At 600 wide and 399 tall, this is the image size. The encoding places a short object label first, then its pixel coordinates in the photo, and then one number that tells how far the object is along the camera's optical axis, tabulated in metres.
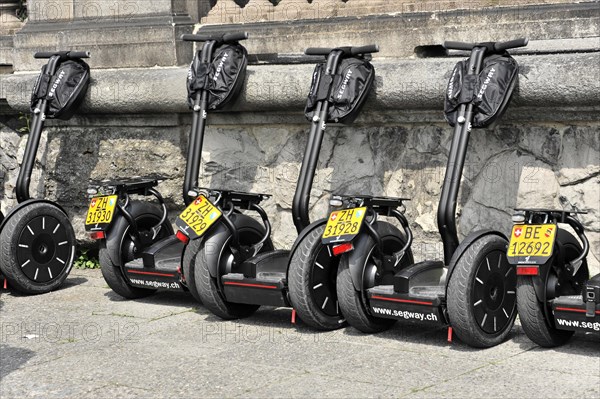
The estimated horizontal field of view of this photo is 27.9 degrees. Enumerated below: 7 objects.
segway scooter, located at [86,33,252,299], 7.28
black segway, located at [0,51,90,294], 7.55
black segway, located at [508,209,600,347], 5.57
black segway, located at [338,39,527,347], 5.84
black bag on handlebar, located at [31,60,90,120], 7.94
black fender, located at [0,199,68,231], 7.57
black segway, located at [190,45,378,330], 6.33
